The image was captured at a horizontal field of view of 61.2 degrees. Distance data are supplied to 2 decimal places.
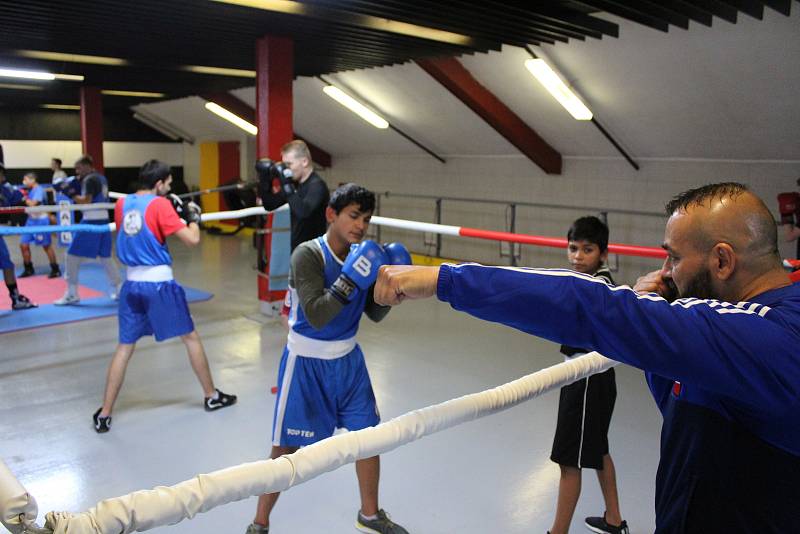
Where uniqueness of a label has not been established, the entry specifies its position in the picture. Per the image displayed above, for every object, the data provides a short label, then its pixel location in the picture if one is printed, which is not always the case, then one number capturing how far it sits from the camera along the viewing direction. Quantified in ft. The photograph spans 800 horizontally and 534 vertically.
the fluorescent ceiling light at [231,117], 41.86
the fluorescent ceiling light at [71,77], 33.17
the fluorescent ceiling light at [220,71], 30.82
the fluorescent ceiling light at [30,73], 26.59
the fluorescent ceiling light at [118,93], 41.81
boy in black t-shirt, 8.55
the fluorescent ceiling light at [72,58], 26.89
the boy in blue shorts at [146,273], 12.99
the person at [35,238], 27.91
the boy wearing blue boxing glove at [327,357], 8.55
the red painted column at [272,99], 22.12
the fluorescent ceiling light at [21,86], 37.99
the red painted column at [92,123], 38.65
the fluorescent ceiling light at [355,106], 32.30
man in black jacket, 15.03
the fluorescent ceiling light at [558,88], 22.85
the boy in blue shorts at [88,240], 22.17
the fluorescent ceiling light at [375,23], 17.91
